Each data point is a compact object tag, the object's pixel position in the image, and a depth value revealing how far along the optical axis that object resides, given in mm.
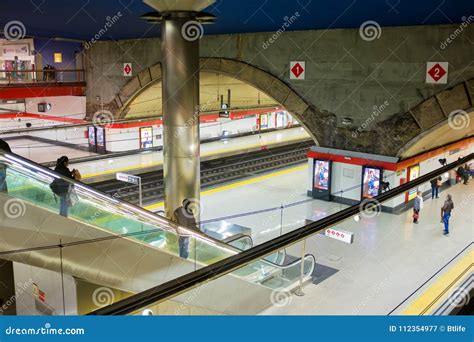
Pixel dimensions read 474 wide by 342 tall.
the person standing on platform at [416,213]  11148
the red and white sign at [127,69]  19141
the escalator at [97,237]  5613
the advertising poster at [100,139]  20453
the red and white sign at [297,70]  13680
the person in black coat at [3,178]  5637
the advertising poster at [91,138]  20922
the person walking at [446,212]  10669
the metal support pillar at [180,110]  8750
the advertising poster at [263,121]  27641
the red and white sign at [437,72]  11041
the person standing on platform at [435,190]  13727
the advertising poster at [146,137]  20688
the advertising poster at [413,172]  13344
